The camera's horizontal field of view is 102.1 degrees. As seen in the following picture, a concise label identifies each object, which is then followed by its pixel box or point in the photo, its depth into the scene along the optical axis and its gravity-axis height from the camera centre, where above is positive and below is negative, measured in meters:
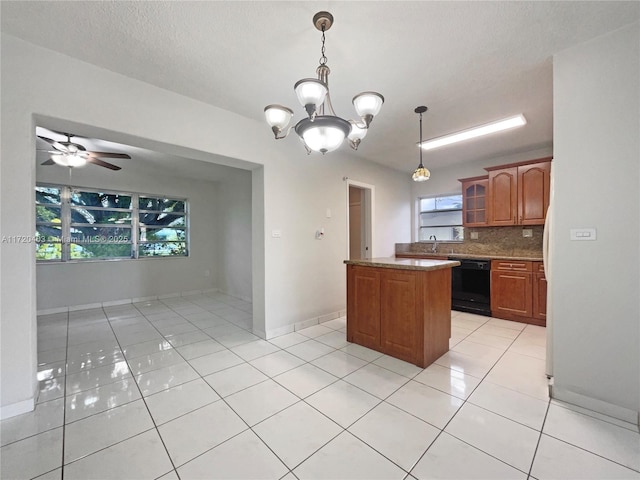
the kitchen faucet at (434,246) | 5.33 -0.17
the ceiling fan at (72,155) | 3.08 +1.09
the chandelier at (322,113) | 1.48 +0.79
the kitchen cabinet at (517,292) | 3.64 -0.80
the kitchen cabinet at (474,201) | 4.49 +0.66
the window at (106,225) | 4.37 +0.28
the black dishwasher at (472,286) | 4.09 -0.80
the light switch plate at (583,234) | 1.84 +0.02
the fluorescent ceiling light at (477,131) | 3.06 +1.36
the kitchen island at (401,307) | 2.44 -0.71
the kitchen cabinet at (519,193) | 3.84 +0.70
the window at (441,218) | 5.29 +0.42
